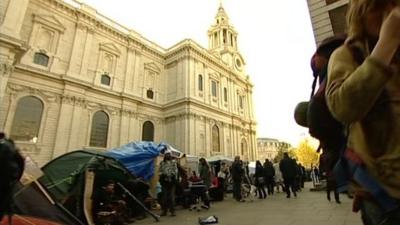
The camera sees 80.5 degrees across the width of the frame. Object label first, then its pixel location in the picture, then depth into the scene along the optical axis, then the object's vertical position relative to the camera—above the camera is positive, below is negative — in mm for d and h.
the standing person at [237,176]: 12234 +199
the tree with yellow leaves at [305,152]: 53184 +6022
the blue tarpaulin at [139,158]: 11023 +1040
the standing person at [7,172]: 2014 +75
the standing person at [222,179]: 13597 +61
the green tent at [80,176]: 6537 +145
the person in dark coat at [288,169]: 11758 +514
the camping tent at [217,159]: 18400 +1596
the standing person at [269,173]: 13317 +375
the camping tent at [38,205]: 3289 -348
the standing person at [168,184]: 8617 -131
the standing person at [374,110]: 836 +249
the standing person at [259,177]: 13331 +163
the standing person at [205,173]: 11781 +323
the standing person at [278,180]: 17650 -15
